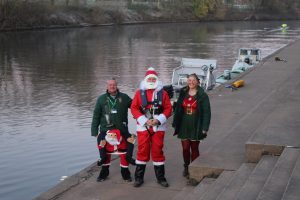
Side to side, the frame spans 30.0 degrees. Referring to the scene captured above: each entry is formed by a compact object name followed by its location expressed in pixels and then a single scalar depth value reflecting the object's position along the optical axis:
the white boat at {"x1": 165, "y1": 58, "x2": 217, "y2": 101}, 20.48
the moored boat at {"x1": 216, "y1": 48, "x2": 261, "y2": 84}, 23.50
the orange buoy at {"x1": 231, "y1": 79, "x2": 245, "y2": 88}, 19.23
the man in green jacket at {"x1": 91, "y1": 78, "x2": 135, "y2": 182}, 8.35
